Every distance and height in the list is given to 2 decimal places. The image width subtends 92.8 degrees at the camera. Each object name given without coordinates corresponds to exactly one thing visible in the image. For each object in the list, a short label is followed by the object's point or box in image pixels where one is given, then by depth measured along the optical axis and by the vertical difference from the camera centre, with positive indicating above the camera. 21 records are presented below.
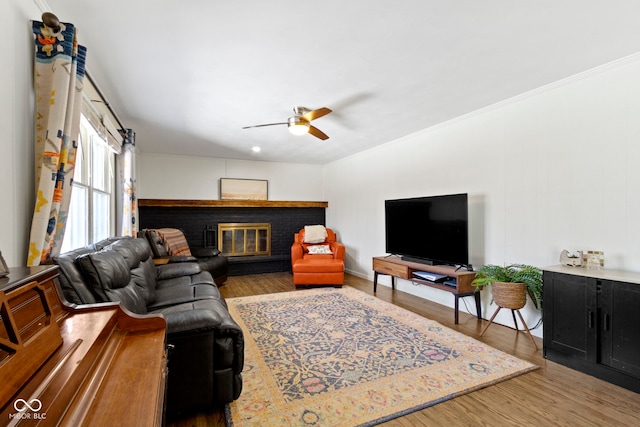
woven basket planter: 2.64 -0.69
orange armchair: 4.74 -0.83
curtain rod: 1.53 +1.05
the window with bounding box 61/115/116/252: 2.58 +0.19
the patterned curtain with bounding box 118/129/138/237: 3.77 +0.42
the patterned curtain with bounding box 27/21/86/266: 1.50 +0.44
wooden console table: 3.20 -0.70
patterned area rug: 1.80 -1.14
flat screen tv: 3.37 -0.17
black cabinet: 2.00 -0.76
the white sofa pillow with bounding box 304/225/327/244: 5.53 -0.35
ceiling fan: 3.00 +0.97
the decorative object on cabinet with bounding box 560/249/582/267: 2.49 -0.35
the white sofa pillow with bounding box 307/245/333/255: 5.31 -0.61
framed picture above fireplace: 5.93 +0.51
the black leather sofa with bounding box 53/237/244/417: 1.61 -0.67
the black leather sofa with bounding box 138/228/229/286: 4.21 -0.64
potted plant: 2.65 -0.61
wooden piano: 0.65 -0.40
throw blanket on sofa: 4.50 -0.43
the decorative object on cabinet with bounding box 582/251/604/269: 2.43 -0.34
